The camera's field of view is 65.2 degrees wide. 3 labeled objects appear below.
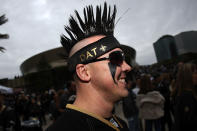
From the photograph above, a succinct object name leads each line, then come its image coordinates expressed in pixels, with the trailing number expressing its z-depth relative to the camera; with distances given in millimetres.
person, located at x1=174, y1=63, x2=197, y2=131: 2652
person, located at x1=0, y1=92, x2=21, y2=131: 4410
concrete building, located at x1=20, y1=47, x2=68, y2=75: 47312
